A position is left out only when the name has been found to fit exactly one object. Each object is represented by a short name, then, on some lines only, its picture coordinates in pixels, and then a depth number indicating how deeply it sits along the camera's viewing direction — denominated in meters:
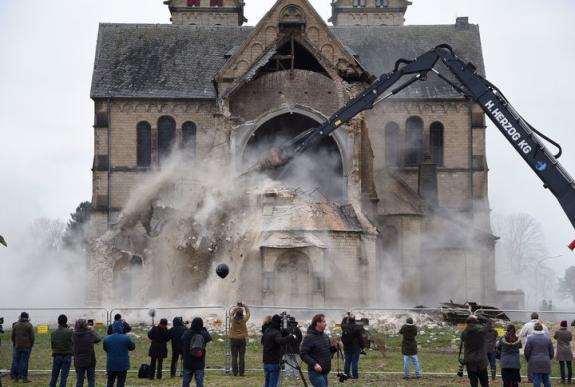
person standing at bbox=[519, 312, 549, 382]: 26.18
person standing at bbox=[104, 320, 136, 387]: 22.69
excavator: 33.16
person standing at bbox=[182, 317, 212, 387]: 22.73
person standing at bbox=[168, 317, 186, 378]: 27.22
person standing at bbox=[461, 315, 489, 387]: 22.61
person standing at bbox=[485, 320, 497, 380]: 27.39
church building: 47.41
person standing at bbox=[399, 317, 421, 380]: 27.92
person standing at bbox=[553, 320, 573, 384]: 27.81
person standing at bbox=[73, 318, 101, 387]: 23.47
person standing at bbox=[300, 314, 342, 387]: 19.73
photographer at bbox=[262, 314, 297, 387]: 22.11
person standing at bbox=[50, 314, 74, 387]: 24.75
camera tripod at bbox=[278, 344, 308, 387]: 23.52
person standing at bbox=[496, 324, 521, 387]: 23.81
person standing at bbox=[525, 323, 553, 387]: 23.94
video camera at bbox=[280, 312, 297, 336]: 22.15
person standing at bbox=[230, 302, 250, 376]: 28.03
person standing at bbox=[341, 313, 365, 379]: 27.62
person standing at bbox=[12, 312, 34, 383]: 27.12
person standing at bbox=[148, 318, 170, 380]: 27.55
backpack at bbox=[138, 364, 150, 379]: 27.34
